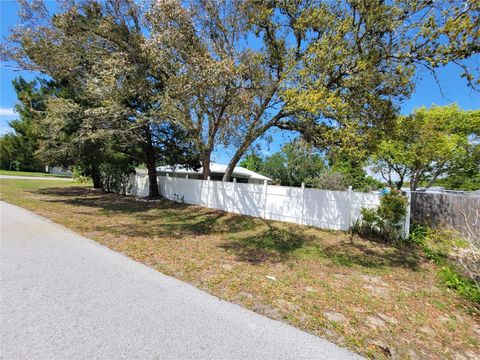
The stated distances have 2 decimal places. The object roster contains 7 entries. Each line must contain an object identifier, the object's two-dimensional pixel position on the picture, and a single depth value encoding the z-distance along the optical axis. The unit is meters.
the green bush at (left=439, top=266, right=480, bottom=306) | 4.41
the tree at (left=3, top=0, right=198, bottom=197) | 10.60
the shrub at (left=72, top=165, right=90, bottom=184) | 16.22
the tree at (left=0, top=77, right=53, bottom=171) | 17.65
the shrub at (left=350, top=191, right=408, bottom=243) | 8.11
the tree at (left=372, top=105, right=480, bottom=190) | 16.66
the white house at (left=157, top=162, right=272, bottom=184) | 26.33
